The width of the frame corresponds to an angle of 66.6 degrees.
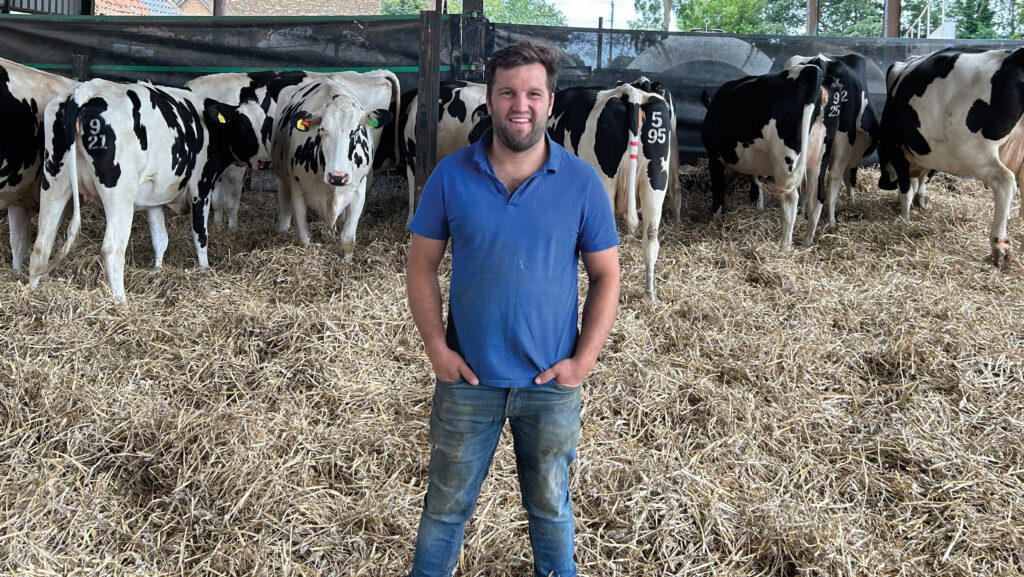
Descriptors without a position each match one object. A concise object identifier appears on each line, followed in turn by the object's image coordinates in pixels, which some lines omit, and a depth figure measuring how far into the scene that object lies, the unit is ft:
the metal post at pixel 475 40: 26.53
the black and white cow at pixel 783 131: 21.16
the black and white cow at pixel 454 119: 24.27
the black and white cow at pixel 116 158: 16.48
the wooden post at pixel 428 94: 21.42
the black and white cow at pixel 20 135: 17.43
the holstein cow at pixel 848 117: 23.34
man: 6.88
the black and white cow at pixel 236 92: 24.43
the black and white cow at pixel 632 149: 18.51
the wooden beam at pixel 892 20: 40.79
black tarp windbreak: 28.53
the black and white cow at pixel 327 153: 19.65
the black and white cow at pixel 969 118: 19.43
